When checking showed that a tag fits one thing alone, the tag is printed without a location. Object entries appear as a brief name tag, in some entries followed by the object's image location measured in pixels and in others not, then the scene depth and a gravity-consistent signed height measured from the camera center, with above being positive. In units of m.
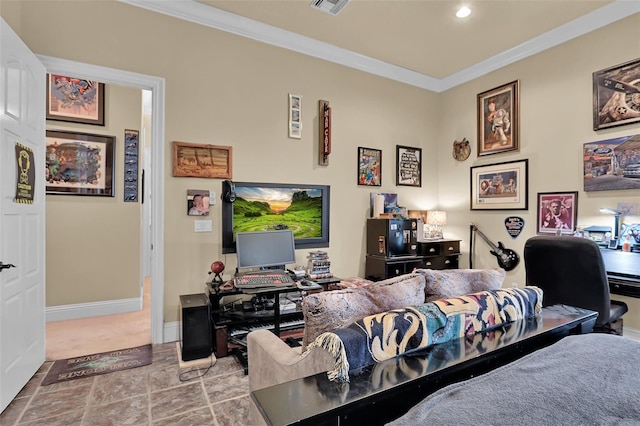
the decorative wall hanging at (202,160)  3.22 +0.56
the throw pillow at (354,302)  1.38 -0.38
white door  2.09 +0.02
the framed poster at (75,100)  3.72 +1.33
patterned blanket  1.18 -0.45
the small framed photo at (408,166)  4.73 +0.73
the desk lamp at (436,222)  4.62 -0.09
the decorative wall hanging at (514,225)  4.10 -0.11
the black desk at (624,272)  2.68 -0.47
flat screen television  3.45 +0.04
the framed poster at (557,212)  3.61 +0.04
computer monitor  3.12 -0.32
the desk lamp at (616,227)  3.19 -0.11
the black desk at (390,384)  1.00 -0.57
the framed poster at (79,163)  3.74 +0.61
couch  1.32 -0.40
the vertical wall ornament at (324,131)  3.96 +1.02
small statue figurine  3.07 -0.48
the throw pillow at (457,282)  1.67 -0.35
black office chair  2.47 -0.47
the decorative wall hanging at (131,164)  4.14 +0.65
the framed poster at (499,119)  4.17 +1.26
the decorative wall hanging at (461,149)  4.75 +0.97
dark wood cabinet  4.07 -0.57
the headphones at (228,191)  3.33 +0.25
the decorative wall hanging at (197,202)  3.28 +0.14
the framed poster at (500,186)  4.10 +0.39
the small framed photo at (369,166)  4.36 +0.66
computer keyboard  2.79 -0.55
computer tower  2.78 -0.97
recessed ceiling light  3.30 +2.07
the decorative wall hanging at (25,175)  2.25 +0.29
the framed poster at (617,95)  3.20 +1.20
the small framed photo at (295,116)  3.84 +1.16
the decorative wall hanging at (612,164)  3.19 +0.52
